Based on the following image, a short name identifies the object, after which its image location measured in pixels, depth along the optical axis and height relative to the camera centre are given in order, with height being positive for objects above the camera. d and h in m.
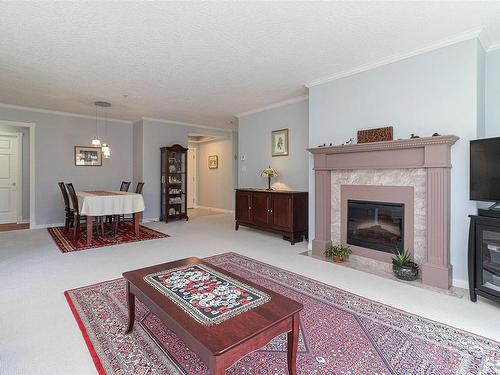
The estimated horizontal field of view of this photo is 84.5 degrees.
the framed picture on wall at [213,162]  8.89 +0.82
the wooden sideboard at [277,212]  4.59 -0.45
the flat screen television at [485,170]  2.46 +0.16
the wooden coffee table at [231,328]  1.16 -0.66
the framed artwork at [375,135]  3.25 +0.63
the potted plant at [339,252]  3.64 -0.88
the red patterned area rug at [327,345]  1.61 -1.05
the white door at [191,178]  9.68 +0.30
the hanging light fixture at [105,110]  5.12 +1.63
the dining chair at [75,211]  4.69 -0.42
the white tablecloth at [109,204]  4.47 -0.29
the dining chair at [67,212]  5.20 -0.49
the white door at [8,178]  6.48 +0.20
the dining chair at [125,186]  6.32 +0.01
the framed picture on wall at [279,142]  5.33 +0.88
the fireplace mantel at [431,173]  2.79 +0.14
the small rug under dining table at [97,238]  4.34 -0.92
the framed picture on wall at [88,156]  6.41 +0.73
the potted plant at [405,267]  2.97 -0.88
